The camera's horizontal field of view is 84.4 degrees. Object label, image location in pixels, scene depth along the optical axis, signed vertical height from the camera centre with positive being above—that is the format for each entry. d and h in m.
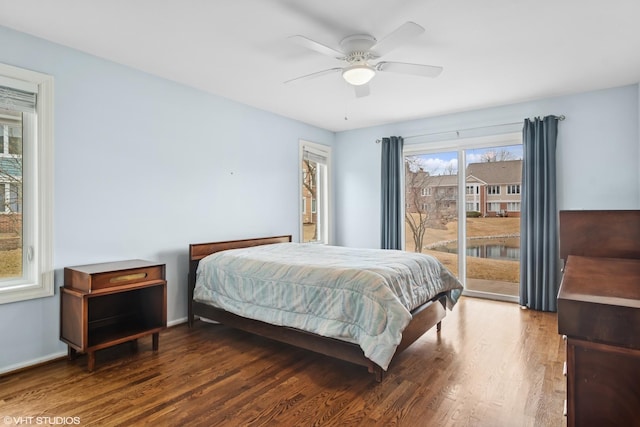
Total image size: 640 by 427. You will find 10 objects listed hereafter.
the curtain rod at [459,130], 4.09 +1.11
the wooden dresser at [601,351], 0.58 -0.24
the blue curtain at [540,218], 4.09 -0.08
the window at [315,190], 5.44 +0.34
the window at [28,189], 2.67 +0.17
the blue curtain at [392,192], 5.28 +0.29
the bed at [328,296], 2.41 -0.68
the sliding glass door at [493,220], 4.53 -0.12
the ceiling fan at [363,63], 2.63 +1.13
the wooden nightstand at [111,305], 2.60 -0.79
